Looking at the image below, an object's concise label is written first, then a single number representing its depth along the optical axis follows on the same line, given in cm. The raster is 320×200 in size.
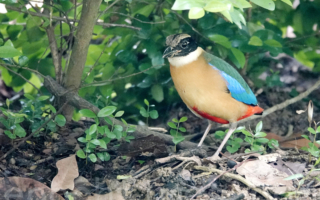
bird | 780
